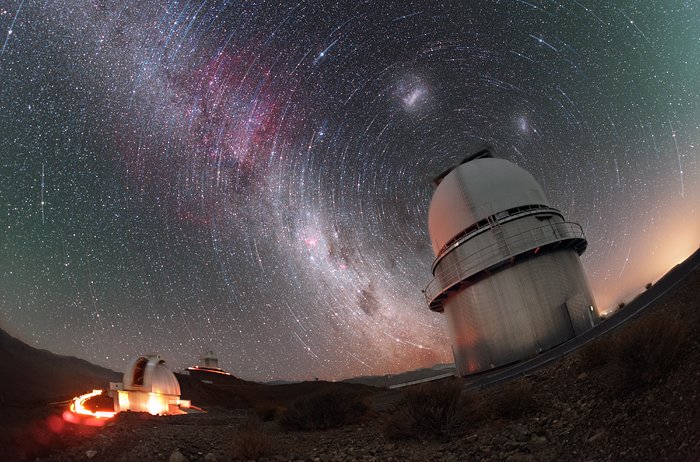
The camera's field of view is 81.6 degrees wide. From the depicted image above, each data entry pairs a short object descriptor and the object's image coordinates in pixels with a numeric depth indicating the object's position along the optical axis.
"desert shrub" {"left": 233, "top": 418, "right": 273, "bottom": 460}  7.16
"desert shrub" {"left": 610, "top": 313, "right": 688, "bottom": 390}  5.10
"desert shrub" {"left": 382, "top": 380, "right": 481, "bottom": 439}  6.79
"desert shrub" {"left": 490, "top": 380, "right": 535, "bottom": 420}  6.57
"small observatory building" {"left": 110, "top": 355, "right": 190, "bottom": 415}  19.88
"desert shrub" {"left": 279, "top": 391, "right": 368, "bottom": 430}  9.46
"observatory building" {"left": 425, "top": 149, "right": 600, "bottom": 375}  16.28
